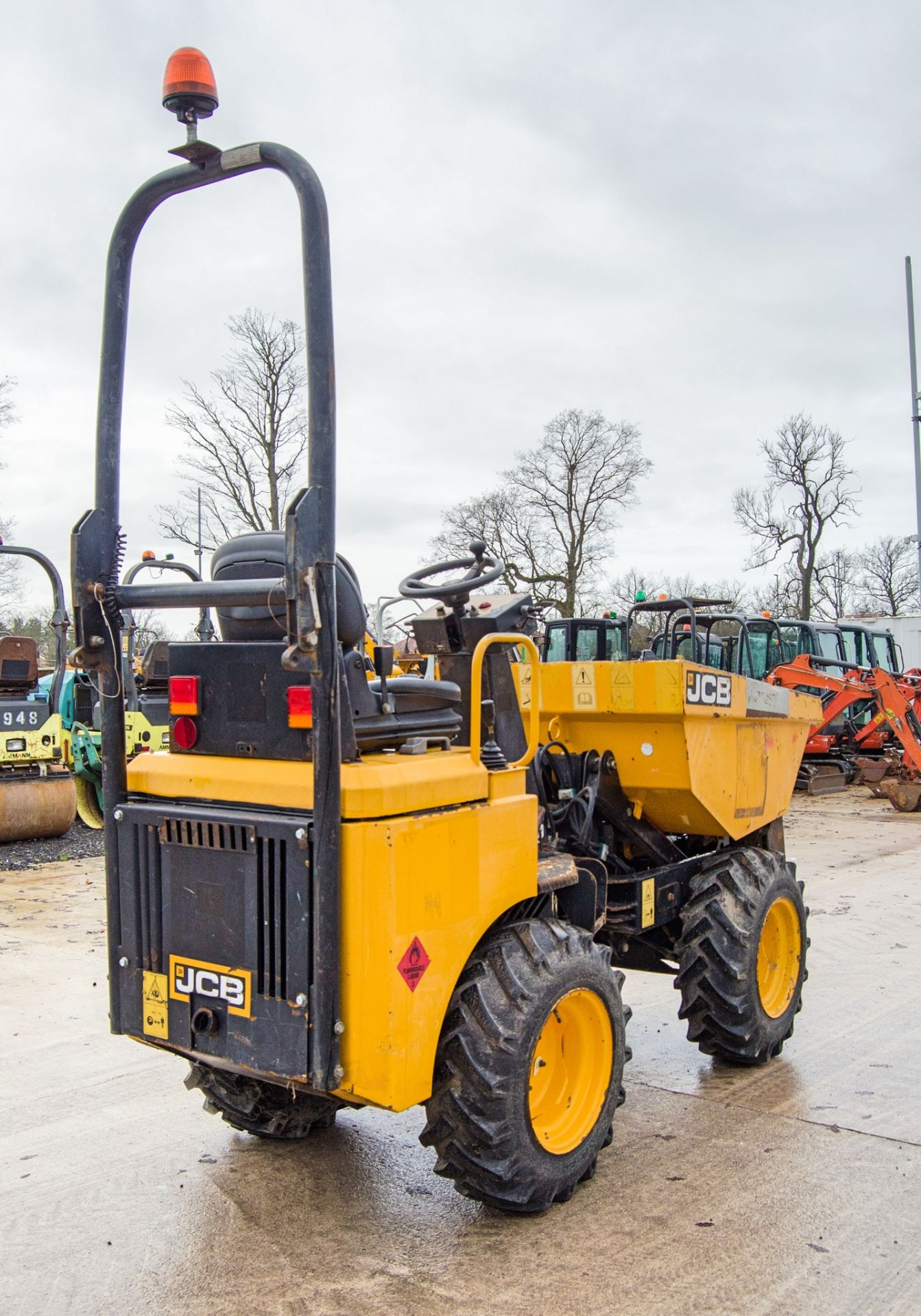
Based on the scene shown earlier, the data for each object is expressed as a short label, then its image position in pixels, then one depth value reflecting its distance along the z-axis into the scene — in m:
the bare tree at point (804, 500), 34.16
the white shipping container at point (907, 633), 29.06
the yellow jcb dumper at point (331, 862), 3.00
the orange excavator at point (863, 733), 14.05
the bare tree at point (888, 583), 45.25
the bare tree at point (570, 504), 33.50
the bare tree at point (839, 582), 39.44
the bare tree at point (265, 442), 23.02
